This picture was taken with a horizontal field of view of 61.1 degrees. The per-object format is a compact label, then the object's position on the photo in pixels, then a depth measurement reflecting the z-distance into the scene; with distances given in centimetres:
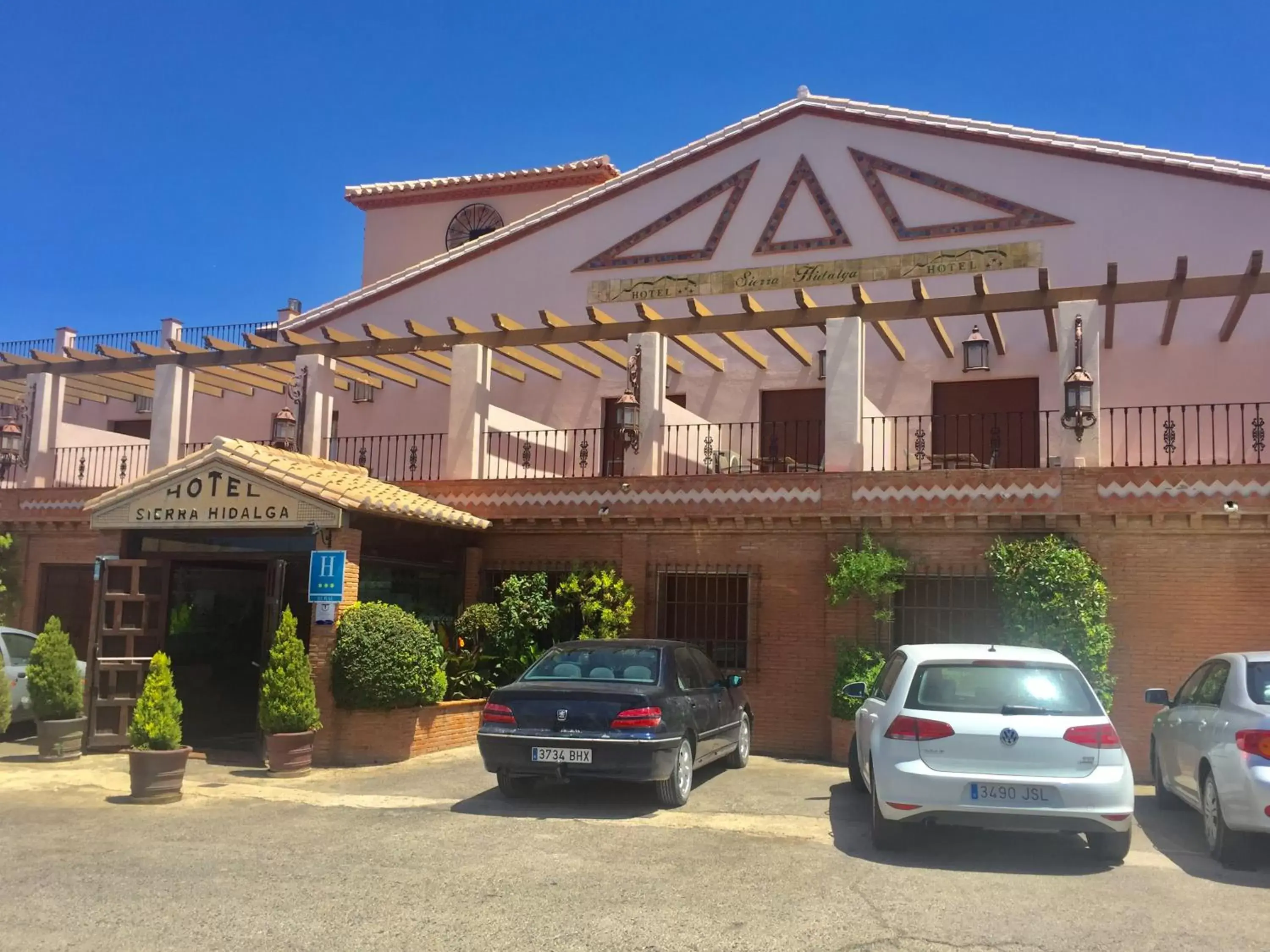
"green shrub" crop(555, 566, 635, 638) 1432
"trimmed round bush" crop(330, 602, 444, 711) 1208
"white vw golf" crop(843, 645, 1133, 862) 715
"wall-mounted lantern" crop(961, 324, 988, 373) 1498
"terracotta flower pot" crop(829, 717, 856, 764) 1296
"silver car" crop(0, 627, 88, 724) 1385
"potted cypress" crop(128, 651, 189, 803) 965
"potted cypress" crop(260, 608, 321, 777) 1121
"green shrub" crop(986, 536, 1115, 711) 1210
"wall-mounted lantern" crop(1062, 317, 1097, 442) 1297
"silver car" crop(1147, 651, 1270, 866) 709
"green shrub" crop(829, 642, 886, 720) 1283
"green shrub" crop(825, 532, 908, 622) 1320
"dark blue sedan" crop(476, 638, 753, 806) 886
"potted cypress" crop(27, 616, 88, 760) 1219
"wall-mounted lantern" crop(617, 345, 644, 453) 1512
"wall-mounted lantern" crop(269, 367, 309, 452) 1659
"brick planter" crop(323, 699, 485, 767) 1222
